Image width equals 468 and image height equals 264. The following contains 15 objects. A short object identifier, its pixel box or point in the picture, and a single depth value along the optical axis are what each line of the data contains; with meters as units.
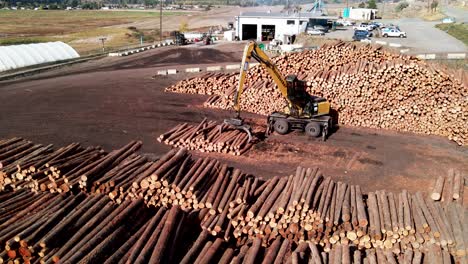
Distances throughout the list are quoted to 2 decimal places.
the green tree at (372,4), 126.30
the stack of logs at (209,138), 19.19
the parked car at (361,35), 56.39
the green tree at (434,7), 110.39
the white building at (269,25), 59.38
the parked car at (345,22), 85.88
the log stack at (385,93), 21.86
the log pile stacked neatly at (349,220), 10.64
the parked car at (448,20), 76.09
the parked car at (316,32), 59.56
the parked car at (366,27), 67.65
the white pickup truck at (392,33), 58.82
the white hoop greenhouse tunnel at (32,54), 36.72
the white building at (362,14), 102.00
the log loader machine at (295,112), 20.02
